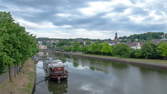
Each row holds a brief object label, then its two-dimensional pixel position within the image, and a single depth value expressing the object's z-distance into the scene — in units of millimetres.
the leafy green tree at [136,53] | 42338
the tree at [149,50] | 39410
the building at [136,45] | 72986
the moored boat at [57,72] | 21501
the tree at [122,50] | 48278
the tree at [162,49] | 36703
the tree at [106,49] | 57222
